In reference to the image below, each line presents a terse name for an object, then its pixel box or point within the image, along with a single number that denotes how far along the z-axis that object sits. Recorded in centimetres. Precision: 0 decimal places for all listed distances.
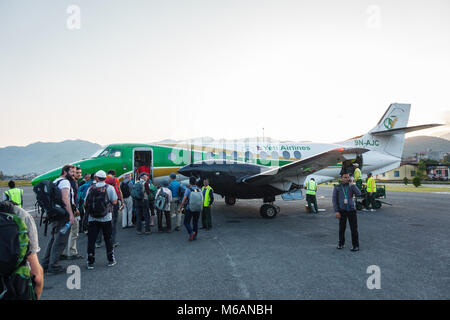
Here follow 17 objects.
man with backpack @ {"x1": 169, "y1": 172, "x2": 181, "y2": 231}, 889
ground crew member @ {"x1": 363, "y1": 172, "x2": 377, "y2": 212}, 1259
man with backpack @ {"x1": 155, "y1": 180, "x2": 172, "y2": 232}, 812
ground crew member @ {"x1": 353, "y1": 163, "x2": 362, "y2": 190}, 1342
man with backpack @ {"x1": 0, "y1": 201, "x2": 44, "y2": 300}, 182
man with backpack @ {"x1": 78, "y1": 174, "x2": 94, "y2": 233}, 813
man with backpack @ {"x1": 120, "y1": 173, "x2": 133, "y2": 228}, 918
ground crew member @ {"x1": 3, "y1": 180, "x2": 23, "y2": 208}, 918
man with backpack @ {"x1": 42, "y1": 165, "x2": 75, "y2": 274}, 507
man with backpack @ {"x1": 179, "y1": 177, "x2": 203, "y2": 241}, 721
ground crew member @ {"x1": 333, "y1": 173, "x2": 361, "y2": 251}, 629
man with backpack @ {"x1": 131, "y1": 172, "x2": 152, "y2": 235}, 814
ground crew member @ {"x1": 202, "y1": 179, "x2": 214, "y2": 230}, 846
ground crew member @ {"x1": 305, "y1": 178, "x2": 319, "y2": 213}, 1205
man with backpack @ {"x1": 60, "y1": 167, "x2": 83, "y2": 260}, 598
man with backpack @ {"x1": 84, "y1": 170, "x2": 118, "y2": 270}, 515
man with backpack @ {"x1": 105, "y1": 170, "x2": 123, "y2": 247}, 683
